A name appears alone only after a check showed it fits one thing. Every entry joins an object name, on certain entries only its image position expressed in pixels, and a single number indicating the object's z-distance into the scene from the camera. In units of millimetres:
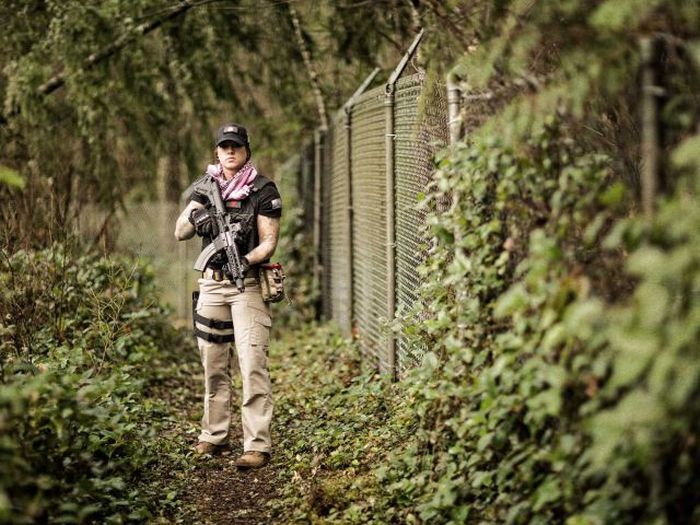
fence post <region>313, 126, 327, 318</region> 23047
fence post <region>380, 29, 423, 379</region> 13609
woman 12508
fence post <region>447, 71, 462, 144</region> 9508
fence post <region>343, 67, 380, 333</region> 18562
